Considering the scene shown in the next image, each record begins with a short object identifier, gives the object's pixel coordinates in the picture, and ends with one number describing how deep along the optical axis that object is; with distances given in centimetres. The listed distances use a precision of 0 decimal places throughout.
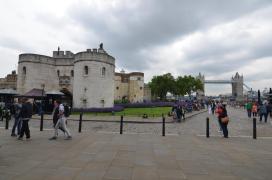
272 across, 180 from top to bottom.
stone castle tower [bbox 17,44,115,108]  3666
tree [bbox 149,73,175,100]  8088
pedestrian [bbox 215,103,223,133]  1198
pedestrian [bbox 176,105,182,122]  2039
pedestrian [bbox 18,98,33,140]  986
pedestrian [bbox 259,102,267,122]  1964
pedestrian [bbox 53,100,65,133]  1057
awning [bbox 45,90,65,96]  2735
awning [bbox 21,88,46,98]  2873
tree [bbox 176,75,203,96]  8044
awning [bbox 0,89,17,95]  2449
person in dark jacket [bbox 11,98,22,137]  1050
